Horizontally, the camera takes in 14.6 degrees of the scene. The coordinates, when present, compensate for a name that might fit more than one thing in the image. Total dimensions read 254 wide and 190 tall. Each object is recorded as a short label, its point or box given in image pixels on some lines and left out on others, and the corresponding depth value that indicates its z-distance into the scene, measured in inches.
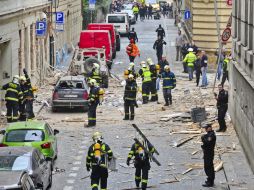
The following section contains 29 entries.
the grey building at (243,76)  986.1
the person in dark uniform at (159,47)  2067.4
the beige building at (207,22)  1973.4
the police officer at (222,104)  1168.2
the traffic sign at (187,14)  2185.0
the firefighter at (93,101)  1256.8
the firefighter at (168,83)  1441.9
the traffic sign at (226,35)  1402.7
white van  2896.2
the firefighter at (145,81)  1477.6
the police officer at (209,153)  891.4
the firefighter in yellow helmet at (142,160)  843.4
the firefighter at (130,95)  1301.7
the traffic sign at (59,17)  1913.9
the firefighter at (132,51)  2039.9
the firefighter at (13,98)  1266.0
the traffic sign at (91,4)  2583.7
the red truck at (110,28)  2210.5
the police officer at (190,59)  1772.8
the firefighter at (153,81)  1498.5
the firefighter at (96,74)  1498.5
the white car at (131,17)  3438.5
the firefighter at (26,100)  1314.0
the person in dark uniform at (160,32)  2301.9
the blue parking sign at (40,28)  1724.9
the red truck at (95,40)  1958.7
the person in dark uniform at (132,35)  2389.5
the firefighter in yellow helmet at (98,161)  804.0
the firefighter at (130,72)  1400.8
